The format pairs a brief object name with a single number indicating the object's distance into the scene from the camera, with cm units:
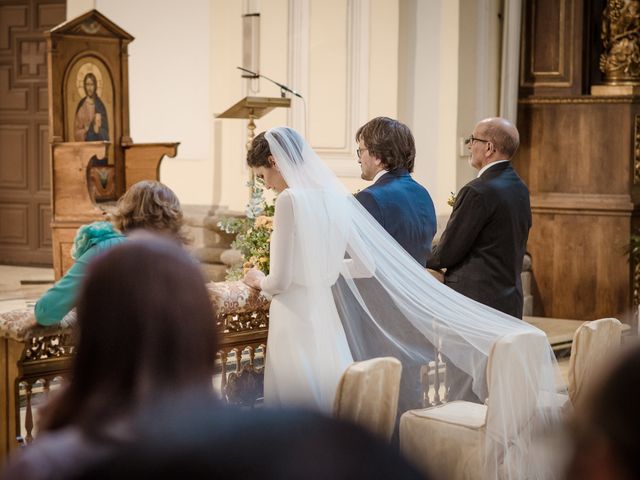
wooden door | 1159
